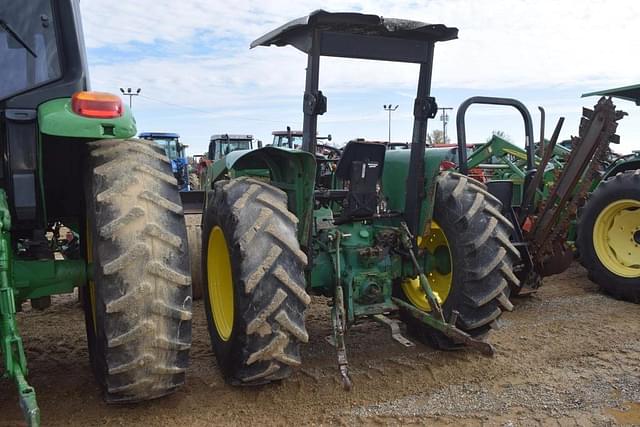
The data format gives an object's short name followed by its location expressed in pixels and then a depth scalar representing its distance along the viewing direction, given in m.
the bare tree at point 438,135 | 42.67
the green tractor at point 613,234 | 5.81
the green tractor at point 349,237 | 3.20
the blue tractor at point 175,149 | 17.23
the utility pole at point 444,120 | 40.54
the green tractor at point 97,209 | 2.53
